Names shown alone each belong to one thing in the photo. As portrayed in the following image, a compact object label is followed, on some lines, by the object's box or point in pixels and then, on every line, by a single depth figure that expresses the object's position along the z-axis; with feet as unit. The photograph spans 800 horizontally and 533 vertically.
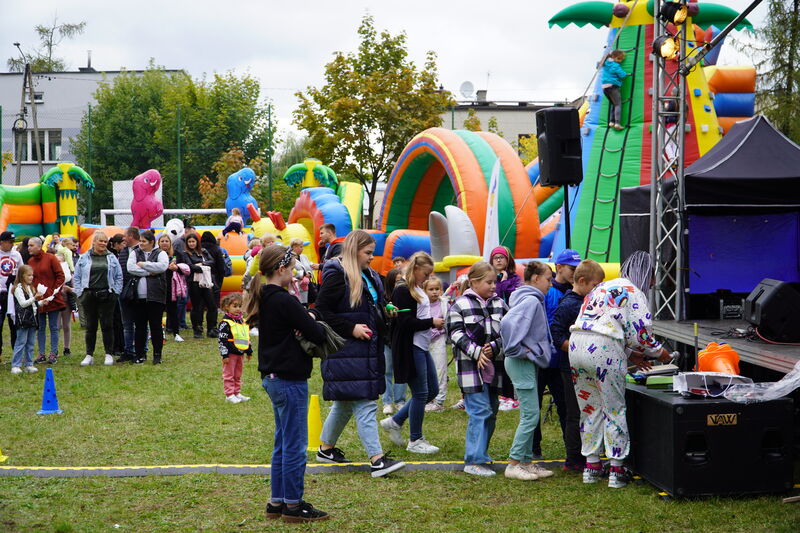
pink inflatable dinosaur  68.13
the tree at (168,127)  116.78
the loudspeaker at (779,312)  23.71
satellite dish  158.10
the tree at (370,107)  89.61
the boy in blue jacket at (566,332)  20.71
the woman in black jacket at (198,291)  46.70
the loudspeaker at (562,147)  34.42
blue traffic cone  28.86
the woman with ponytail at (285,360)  17.07
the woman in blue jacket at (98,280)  37.32
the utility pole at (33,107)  110.97
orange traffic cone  22.43
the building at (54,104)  157.38
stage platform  20.86
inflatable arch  50.78
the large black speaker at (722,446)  18.34
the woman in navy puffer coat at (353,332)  20.27
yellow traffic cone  24.39
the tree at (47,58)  184.65
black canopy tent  31.94
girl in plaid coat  20.95
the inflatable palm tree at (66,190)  70.28
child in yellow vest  30.60
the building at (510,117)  193.98
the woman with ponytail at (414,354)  23.66
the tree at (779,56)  92.17
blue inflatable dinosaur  70.95
